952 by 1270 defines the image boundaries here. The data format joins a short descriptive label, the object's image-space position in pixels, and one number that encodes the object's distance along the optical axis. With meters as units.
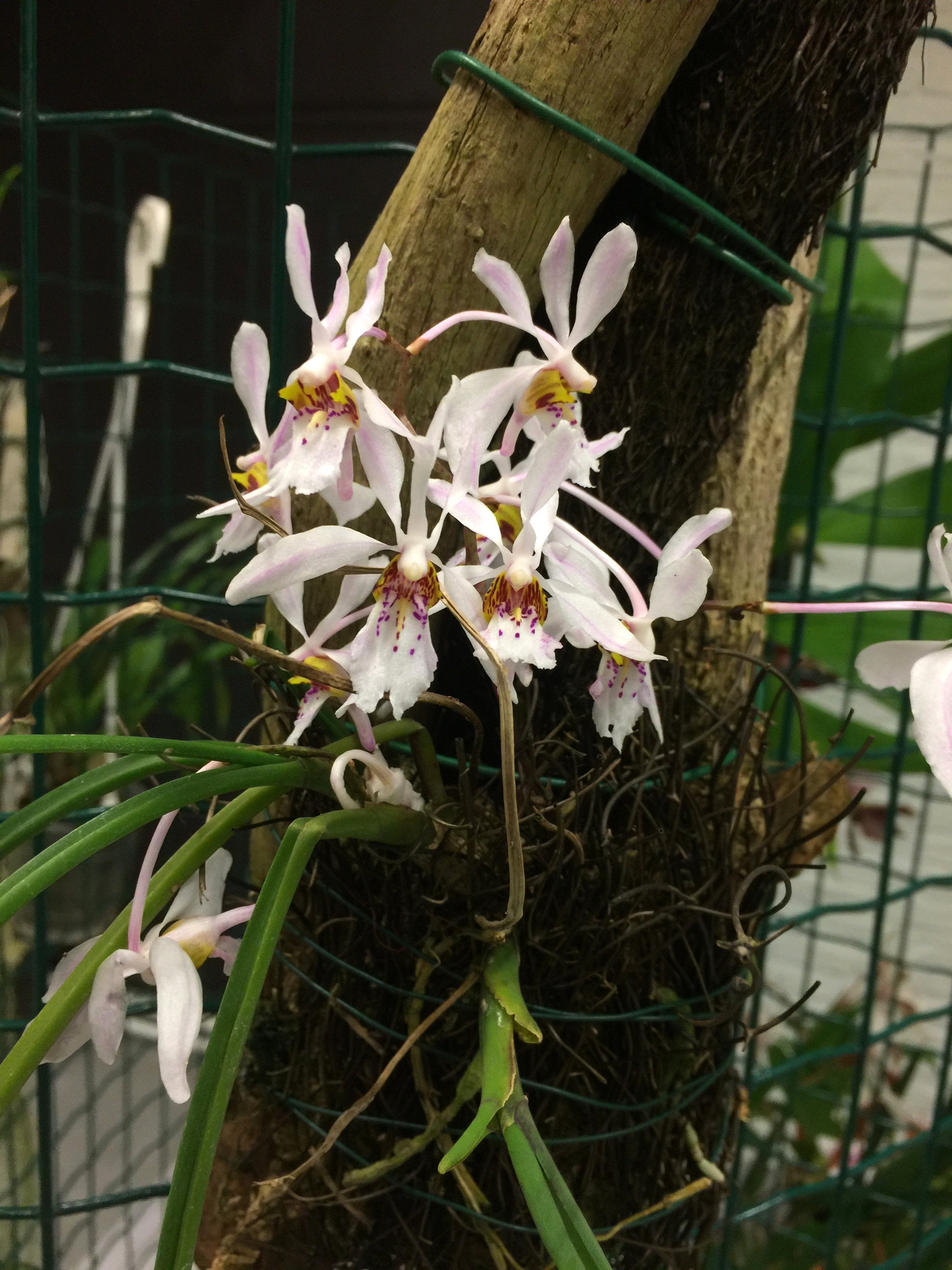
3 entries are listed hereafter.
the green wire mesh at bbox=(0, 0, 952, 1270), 0.48
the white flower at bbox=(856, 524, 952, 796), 0.30
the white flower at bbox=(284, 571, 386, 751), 0.35
